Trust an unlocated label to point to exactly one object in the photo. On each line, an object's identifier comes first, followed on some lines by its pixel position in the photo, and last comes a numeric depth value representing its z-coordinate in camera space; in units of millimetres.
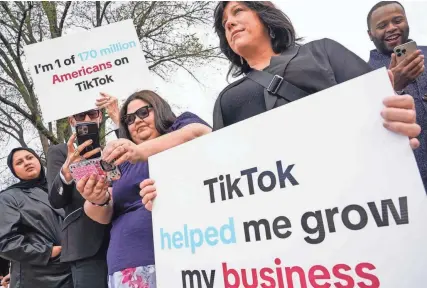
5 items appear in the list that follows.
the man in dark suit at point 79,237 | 2006
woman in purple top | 1534
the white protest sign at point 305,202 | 858
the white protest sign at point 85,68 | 2570
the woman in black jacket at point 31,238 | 2391
